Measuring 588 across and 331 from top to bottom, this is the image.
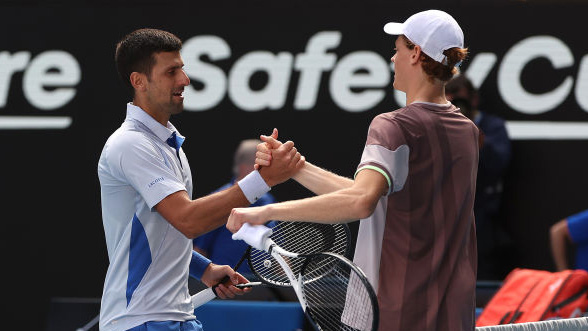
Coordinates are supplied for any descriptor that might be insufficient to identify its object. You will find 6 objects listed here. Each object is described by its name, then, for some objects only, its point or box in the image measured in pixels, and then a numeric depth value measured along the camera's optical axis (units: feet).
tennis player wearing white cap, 19.25
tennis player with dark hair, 22.71
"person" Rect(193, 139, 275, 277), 40.37
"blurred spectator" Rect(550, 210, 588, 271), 38.83
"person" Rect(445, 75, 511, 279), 45.16
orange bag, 32.99
